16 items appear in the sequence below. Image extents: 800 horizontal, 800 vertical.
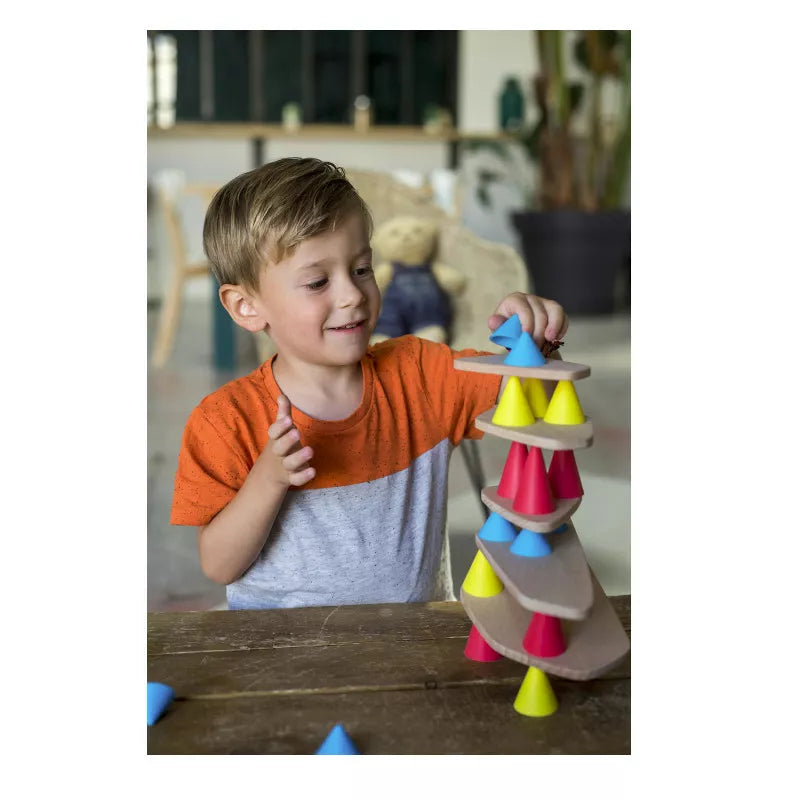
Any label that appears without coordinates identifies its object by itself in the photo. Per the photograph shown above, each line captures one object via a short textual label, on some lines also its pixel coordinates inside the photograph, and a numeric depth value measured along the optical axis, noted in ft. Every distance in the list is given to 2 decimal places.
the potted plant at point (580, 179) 11.77
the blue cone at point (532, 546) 2.31
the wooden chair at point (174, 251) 9.08
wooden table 2.16
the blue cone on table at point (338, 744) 2.12
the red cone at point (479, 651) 2.44
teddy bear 7.11
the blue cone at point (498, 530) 2.42
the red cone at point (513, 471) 2.36
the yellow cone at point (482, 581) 2.45
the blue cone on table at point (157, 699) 2.26
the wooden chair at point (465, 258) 6.91
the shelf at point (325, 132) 11.60
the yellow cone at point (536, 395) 2.46
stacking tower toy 2.16
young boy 2.99
